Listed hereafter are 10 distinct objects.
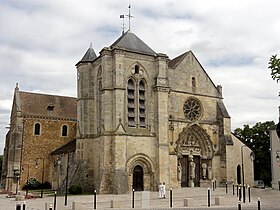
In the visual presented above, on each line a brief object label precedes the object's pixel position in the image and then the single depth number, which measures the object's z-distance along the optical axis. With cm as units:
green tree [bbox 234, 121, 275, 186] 4769
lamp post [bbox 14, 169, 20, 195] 4156
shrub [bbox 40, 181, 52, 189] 4411
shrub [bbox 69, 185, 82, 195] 3212
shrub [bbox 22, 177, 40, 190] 4266
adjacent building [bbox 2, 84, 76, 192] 4422
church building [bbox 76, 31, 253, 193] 3272
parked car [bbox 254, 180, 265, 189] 3994
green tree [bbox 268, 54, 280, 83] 1064
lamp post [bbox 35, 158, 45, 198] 4517
